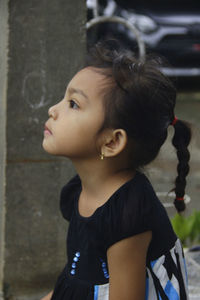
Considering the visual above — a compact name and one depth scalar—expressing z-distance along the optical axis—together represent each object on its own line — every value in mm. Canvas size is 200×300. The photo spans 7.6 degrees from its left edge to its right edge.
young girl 2370
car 8766
